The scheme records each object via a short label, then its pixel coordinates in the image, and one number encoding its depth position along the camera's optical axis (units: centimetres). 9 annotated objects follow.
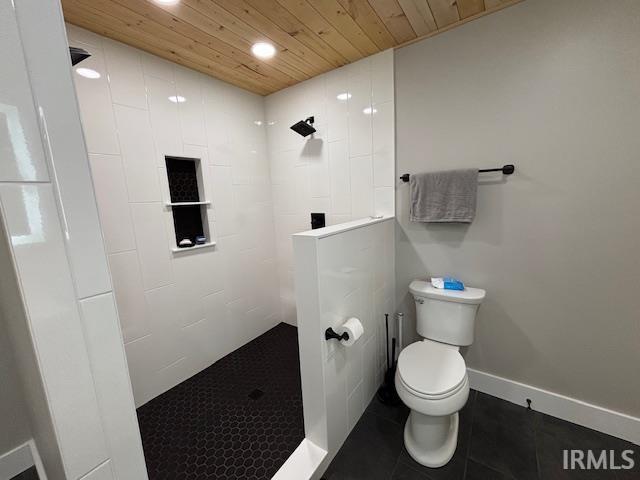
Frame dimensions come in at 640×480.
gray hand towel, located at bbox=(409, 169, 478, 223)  162
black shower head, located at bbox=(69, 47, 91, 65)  109
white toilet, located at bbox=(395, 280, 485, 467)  130
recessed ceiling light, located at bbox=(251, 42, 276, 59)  166
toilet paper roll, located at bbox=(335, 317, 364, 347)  131
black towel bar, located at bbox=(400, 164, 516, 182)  153
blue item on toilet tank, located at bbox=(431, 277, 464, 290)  171
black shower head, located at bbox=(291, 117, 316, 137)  211
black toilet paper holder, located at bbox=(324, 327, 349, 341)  128
